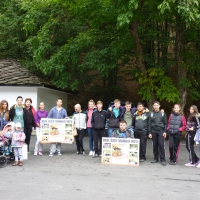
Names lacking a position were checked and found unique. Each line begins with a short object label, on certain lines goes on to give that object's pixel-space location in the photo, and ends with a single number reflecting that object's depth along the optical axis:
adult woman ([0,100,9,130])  8.81
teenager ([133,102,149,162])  9.36
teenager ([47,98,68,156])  10.34
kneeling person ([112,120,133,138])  9.06
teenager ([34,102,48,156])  10.17
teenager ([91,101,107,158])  9.84
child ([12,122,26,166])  8.29
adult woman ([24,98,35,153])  9.86
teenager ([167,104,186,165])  9.03
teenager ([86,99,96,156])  10.30
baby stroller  8.06
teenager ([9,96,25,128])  9.41
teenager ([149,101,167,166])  9.04
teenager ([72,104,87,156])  10.30
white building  16.72
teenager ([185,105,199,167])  8.82
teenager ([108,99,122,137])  9.62
